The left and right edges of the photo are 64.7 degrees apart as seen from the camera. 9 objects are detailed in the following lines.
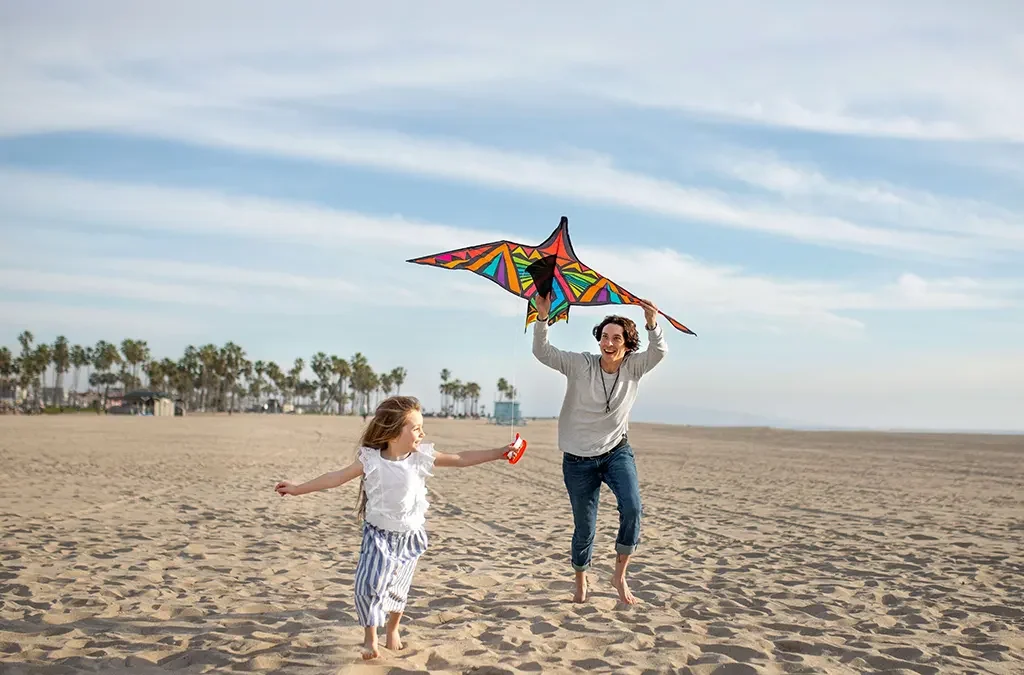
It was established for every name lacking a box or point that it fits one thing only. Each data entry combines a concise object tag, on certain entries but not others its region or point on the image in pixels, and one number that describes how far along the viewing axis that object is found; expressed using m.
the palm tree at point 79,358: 129.12
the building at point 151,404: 78.75
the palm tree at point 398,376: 160.62
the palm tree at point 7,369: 99.69
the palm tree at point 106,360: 124.12
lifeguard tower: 73.08
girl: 4.20
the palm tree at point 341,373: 140.12
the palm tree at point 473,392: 189.38
